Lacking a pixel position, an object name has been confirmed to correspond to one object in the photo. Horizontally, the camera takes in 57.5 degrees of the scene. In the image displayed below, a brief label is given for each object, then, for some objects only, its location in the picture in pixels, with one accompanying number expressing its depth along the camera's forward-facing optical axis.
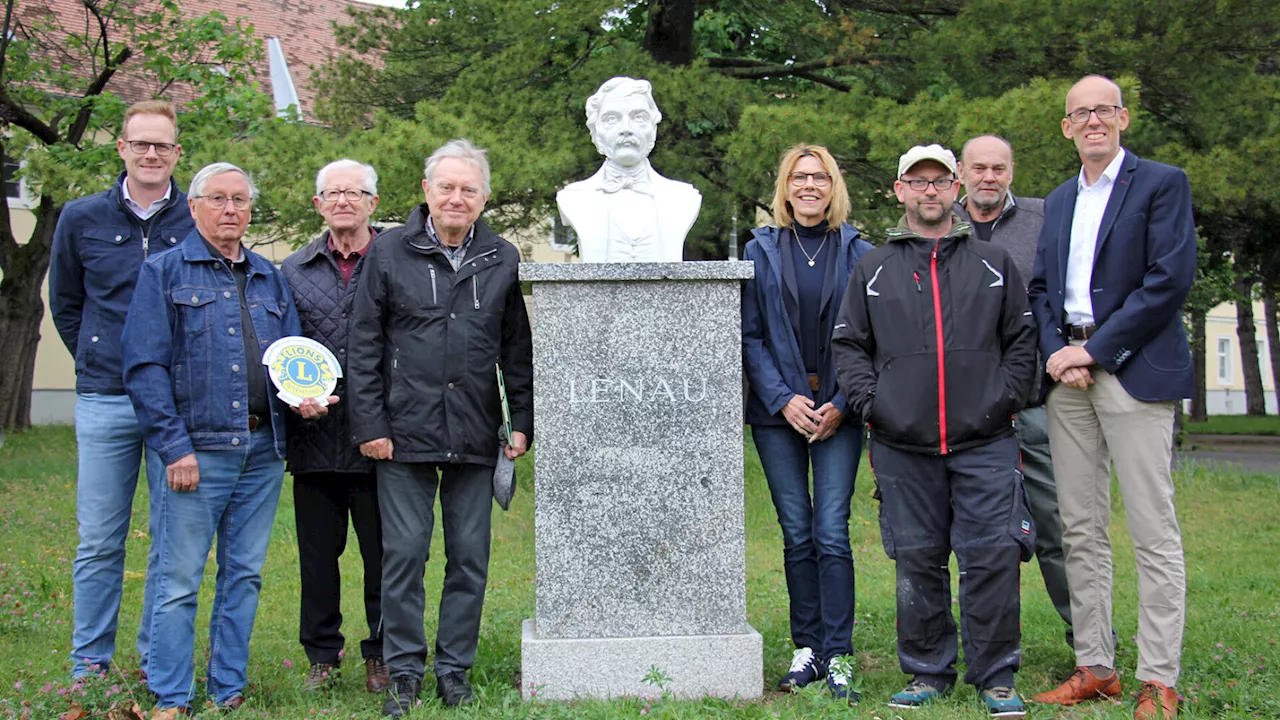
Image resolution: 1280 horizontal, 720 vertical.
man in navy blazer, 3.99
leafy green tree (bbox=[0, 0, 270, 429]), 12.19
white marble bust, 4.56
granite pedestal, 4.24
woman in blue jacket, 4.34
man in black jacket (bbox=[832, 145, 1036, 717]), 3.99
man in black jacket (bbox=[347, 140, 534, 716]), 4.12
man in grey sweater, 4.69
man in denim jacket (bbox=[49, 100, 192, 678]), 4.09
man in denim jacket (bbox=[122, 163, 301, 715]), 3.89
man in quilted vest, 4.43
